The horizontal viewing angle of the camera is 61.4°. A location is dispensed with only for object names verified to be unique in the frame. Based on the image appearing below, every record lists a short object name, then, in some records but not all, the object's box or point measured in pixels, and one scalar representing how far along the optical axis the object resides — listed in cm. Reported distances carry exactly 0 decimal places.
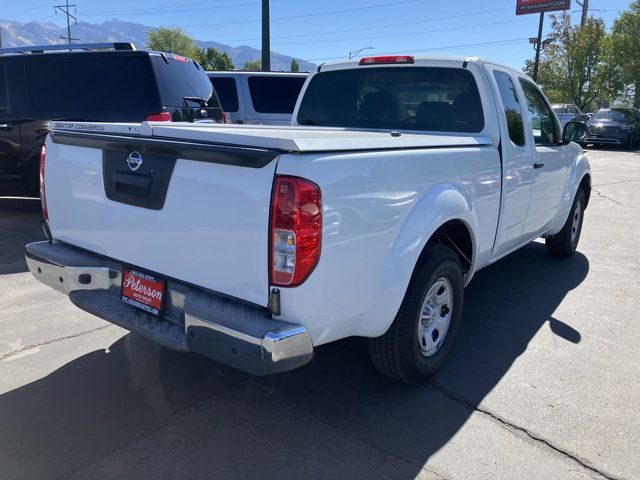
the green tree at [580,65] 3328
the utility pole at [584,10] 3823
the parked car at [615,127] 2255
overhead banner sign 4350
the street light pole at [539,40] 3416
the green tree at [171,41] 6744
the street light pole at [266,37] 1527
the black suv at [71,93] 678
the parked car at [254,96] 955
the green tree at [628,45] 2966
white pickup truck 228
